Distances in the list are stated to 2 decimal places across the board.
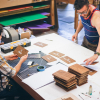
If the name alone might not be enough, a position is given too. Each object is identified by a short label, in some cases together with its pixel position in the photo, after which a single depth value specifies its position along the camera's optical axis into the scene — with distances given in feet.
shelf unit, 9.28
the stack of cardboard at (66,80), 4.45
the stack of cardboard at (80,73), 4.57
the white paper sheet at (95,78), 4.74
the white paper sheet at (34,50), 5.95
